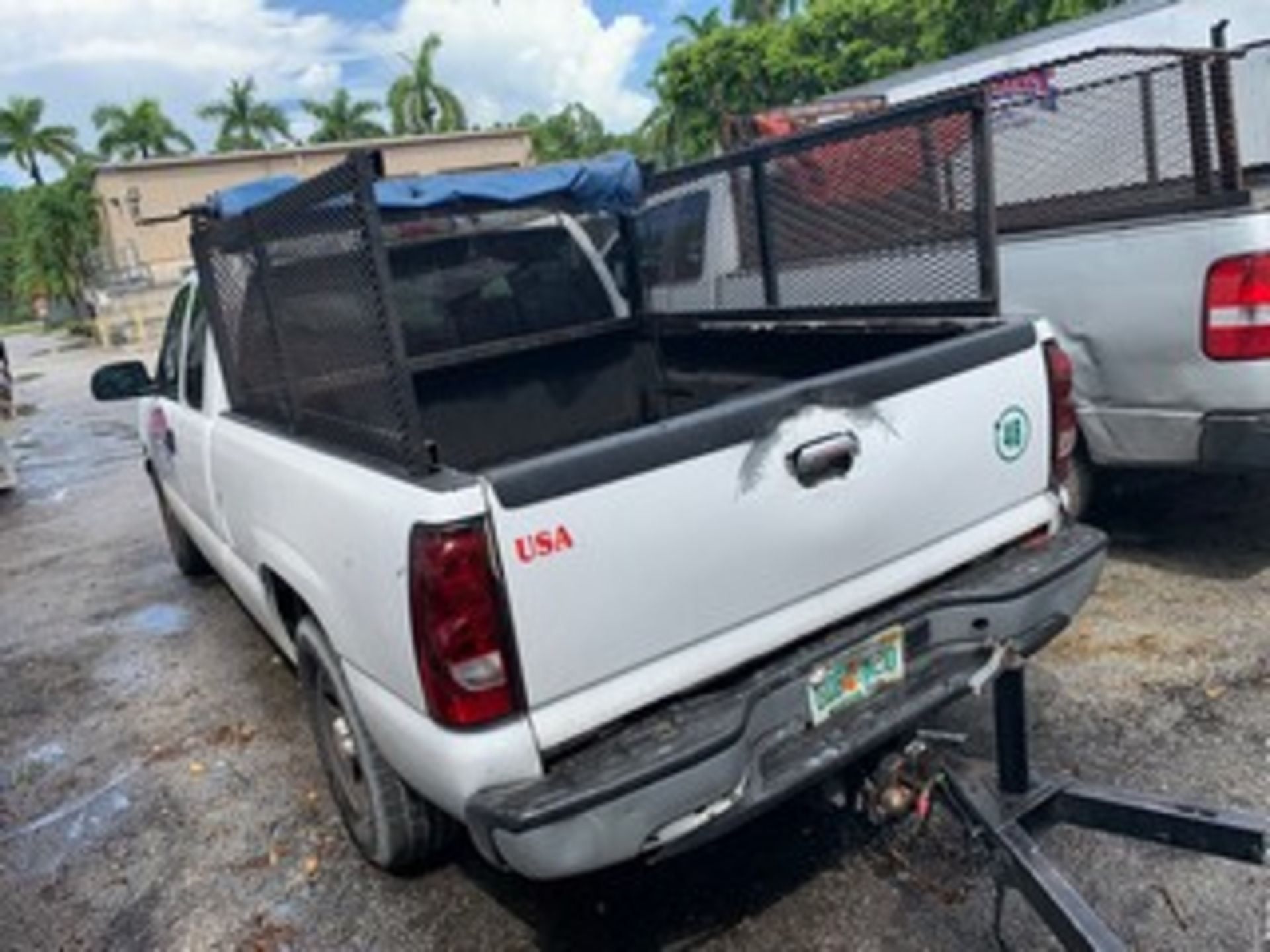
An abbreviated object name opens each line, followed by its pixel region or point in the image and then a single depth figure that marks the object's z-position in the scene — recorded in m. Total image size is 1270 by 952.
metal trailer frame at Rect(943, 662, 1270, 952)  2.03
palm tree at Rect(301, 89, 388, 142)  60.53
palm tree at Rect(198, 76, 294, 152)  59.81
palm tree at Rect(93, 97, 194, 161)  55.97
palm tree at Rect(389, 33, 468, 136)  56.19
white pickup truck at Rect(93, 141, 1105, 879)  2.21
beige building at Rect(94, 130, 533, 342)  48.09
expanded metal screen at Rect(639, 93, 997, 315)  3.42
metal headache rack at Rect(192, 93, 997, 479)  2.53
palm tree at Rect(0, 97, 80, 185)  60.75
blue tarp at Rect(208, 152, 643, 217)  4.24
